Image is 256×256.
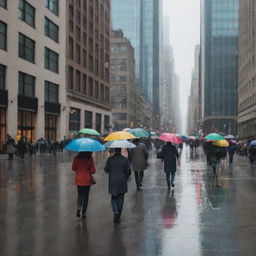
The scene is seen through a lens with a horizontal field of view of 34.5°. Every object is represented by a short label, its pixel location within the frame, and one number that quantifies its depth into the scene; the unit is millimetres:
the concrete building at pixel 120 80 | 105938
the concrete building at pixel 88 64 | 55438
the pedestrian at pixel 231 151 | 28062
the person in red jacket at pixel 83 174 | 8891
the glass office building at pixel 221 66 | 132625
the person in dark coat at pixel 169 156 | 13656
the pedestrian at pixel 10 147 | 28531
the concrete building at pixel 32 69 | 36062
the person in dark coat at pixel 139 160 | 13906
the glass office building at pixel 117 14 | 196262
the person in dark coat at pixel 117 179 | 8472
